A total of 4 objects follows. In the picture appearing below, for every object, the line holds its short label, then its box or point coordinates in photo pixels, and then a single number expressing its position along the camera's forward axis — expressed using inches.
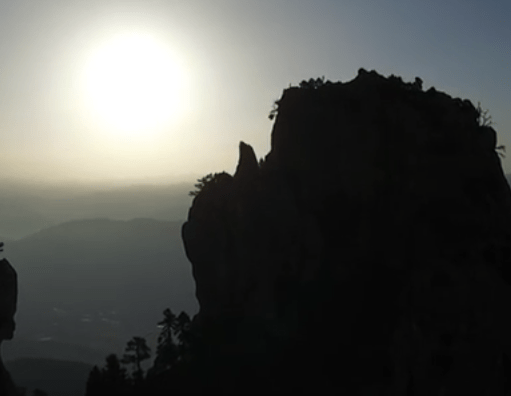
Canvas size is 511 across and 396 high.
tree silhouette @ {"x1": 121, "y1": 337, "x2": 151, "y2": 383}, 2451.9
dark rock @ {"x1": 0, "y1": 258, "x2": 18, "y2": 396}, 2556.6
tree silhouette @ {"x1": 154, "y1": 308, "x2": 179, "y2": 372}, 2310.3
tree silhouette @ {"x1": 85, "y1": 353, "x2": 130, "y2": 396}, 2044.8
